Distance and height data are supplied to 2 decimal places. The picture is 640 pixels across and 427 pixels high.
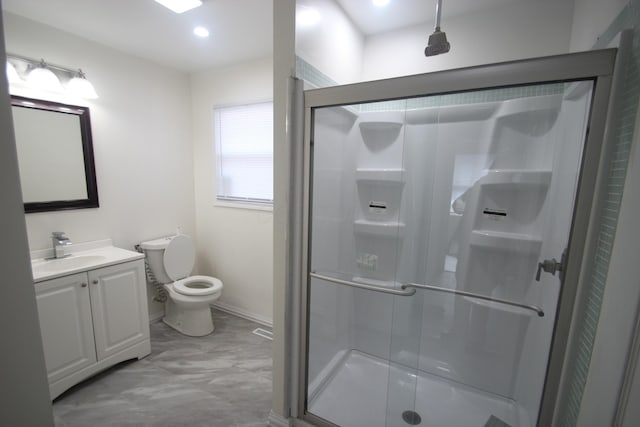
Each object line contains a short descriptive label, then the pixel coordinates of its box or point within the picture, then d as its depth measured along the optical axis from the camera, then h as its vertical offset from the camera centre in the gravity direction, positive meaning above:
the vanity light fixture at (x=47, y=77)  1.86 +0.66
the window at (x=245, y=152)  2.66 +0.22
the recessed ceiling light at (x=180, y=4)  1.68 +1.04
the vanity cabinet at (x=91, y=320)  1.73 -1.04
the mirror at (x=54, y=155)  1.95 +0.11
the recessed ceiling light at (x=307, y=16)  1.34 +0.82
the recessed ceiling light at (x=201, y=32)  2.04 +1.06
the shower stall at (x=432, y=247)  1.52 -0.45
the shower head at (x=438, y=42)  1.35 +0.68
